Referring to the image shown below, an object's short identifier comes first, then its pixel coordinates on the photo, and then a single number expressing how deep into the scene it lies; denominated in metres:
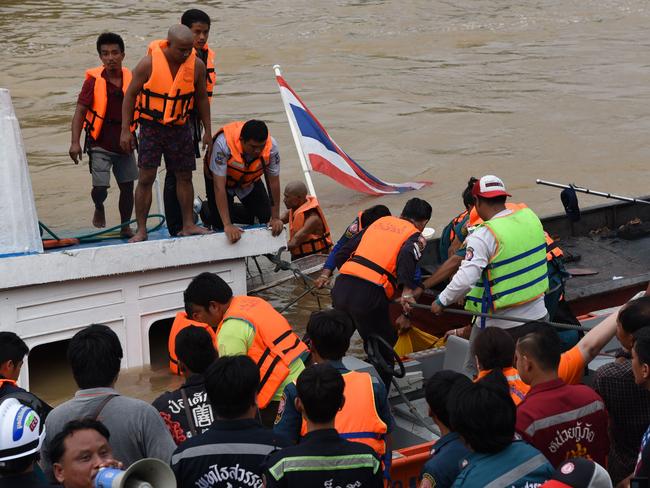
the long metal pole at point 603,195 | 8.90
